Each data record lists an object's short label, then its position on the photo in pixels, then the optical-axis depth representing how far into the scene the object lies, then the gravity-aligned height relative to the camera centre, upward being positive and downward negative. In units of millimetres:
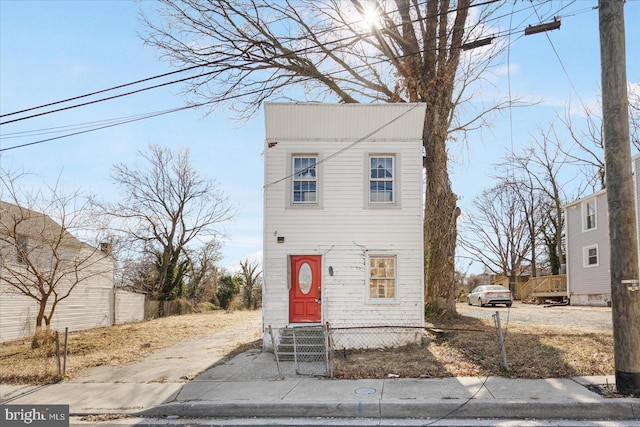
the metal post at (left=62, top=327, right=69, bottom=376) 10328 -2045
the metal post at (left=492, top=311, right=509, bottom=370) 9328 -1485
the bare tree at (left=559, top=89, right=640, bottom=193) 33697 +7290
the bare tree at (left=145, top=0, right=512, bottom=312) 16188 +6750
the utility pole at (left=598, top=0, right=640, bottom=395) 7609 +1025
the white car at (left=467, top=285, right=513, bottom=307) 28547 -1585
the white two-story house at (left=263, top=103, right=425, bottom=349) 12625 +1263
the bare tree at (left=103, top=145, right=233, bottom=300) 32406 +2099
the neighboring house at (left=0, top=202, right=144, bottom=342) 15508 -1266
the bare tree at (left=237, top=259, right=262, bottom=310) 35844 -1345
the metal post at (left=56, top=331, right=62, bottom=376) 10121 -1703
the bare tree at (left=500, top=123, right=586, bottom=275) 41219 +4561
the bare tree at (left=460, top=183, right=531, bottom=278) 48688 +2693
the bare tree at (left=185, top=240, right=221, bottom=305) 35062 -649
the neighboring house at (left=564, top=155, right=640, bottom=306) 26547 +943
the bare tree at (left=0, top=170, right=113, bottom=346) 13552 +452
